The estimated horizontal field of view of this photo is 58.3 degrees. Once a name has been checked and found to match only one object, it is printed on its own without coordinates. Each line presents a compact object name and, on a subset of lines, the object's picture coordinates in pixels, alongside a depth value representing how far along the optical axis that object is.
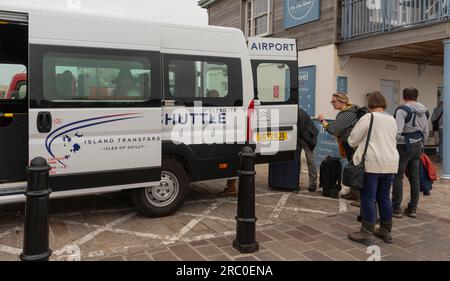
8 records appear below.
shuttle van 4.41
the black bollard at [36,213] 2.95
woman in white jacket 4.35
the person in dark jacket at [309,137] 7.09
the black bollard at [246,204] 4.09
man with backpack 5.36
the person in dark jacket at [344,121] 6.05
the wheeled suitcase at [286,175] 6.91
